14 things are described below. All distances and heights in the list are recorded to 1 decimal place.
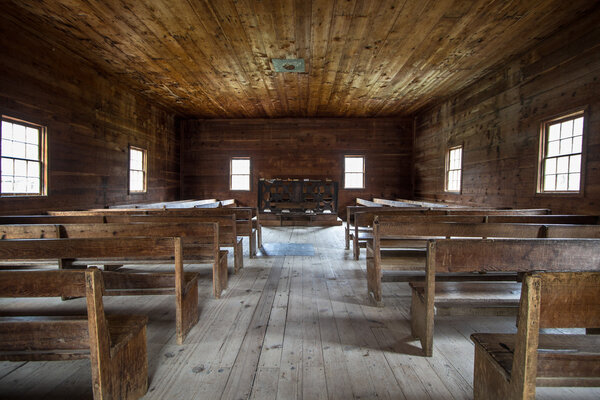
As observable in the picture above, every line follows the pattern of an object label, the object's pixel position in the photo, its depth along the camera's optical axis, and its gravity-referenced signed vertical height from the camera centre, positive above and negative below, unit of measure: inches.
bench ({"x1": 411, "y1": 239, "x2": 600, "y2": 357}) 60.4 -12.8
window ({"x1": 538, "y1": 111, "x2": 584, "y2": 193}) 154.3 +24.3
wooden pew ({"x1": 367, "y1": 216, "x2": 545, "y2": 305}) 93.4 -12.7
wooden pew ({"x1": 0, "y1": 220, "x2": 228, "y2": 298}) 92.4 -16.5
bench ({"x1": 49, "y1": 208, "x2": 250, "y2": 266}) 127.0 -16.1
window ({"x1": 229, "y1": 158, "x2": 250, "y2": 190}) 381.1 +16.9
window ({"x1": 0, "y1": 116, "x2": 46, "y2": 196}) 155.3 +12.5
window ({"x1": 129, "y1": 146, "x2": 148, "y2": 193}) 270.7 +13.4
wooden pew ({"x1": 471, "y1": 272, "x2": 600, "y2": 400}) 35.8 -16.9
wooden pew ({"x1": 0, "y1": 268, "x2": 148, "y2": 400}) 42.2 -23.0
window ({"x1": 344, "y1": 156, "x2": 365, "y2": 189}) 379.6 +24.4
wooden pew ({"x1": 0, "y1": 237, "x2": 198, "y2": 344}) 63.2 -17.0
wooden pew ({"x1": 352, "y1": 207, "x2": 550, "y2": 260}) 150.6 -10.7
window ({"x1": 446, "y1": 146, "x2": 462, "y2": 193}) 269.6 +23.9
